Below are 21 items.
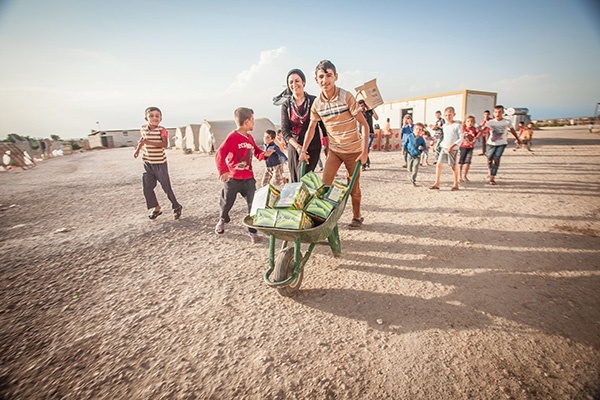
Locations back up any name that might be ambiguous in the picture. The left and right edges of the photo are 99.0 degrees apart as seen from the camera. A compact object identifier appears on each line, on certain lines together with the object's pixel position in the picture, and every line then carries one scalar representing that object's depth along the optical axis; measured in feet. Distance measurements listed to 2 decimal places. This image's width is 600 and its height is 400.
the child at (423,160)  32.27
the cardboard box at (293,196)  7.89
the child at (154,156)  15.17
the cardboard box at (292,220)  7.37
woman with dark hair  12.22
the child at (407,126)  25.65
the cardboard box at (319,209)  8.23
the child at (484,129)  21.25
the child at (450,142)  19.25
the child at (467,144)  21.42
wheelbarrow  7.45
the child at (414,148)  20.77
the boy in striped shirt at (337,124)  10.64
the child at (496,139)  20.21
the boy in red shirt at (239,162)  12.16
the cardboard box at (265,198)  8.47
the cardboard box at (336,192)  9.29
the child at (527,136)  42.73
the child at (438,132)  30.96
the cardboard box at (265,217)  7.57
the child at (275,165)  20.05
